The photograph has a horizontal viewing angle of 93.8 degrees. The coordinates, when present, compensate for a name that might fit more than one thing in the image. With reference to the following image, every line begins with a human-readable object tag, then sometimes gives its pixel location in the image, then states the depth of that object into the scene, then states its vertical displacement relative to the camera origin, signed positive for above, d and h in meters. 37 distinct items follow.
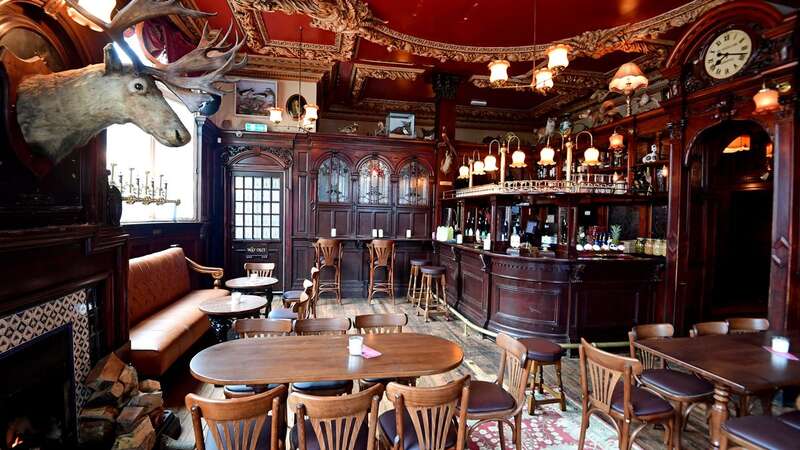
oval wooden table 2.12 -0.91
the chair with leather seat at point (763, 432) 1.96 -1.16
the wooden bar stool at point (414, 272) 6.59 -1.03
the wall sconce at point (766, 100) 3.34 +1.08
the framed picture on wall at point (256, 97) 7.21 +2.25
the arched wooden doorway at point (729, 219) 4.78 +0.01
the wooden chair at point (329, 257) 6.79 -0.79
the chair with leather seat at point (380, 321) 3.01 -0.87
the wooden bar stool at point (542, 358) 3.06 -1.15
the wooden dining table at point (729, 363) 2.16 -0.92
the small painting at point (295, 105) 7.35 +2.14
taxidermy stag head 1.99 +0.64
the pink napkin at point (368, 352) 2.45 -0.92
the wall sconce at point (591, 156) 5.55 +0.92
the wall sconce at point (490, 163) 6.29 +0.90
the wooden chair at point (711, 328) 3.14 -0.92
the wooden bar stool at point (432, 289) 5.92 -1.36
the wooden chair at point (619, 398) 2.26 -1.19
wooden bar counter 4.56 -0.97
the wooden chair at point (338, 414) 1.65 -0.90
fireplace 1.87 -1.03
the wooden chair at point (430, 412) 1.77 -0.97
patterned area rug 2.75 -1.67
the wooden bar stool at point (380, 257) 6.80 -0.78
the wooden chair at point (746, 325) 3.26 -0.91
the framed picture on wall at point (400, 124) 8.05 +1.96
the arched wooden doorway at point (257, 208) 7.22 +0.09
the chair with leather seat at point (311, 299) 4.56 -1.15
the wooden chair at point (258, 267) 5.70 -0.83
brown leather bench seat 3.20 -1.14
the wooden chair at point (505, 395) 2.25 -1.15
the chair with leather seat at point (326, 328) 2.67 -0.90
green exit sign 7.07 +1.63
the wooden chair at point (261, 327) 2.87 -0.88
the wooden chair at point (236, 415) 1.60 -0.88
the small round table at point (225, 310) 3.80 -1.00
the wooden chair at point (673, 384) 2.52 -1.16
